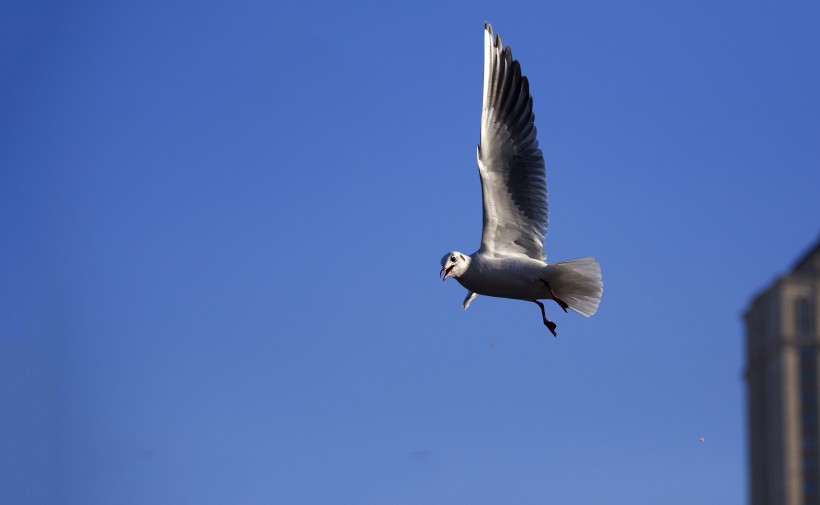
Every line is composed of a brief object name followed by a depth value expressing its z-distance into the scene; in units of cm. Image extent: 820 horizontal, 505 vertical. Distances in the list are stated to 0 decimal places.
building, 3869
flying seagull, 1435
